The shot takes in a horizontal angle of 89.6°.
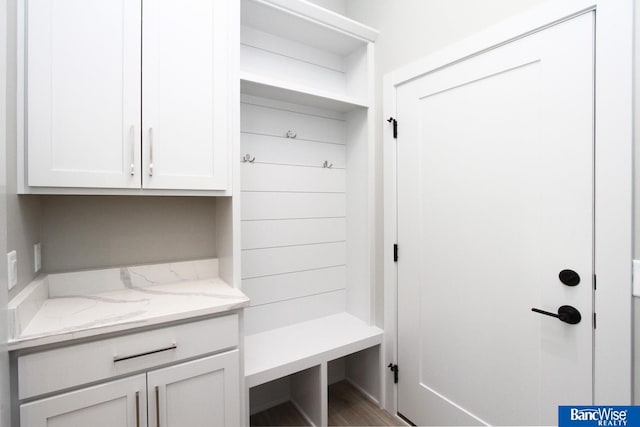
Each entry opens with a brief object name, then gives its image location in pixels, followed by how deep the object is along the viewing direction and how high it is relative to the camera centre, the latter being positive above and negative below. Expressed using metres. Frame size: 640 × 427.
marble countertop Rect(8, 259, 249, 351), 1.07 -0.38
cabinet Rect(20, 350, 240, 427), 1.08 -0.70
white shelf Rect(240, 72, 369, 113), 1.70 +0.69
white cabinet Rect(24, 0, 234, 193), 1.16 +0.47
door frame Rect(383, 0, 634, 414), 1.06 +0.08
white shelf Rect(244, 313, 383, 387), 1.60 -0.75
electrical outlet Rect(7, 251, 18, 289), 1.04 -0.19
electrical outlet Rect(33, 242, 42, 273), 1.34 -0.20
